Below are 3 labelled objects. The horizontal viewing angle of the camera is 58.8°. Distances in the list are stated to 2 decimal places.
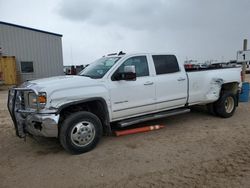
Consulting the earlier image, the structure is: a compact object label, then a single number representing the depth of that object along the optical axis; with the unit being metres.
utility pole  8.95
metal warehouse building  18.09
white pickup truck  3.95
